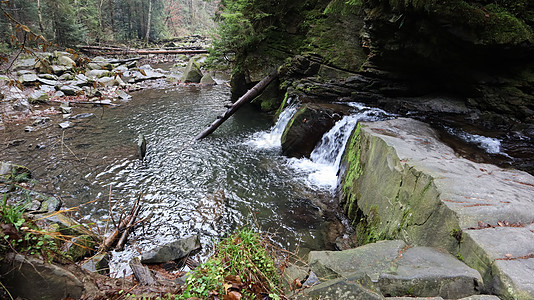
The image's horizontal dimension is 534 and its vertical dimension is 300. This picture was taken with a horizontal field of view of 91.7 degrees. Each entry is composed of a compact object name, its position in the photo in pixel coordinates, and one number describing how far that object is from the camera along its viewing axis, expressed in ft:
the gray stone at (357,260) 9.22
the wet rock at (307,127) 27.53
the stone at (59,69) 53.57
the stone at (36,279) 7.21
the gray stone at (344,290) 6.83
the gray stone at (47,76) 49.77
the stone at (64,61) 57.73
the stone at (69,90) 45.58
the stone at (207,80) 62.59
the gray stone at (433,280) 7.89
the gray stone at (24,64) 50.85
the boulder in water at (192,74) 62.18
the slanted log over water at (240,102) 33.00
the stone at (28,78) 44.55
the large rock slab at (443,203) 8.14
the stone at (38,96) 39.86
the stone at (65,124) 33.53
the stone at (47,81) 47.21
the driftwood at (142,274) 10.83
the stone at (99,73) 56.39
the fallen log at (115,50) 71.89
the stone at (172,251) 13.82
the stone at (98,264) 11.97
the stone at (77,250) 12.45
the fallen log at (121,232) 15.35
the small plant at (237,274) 7.82
